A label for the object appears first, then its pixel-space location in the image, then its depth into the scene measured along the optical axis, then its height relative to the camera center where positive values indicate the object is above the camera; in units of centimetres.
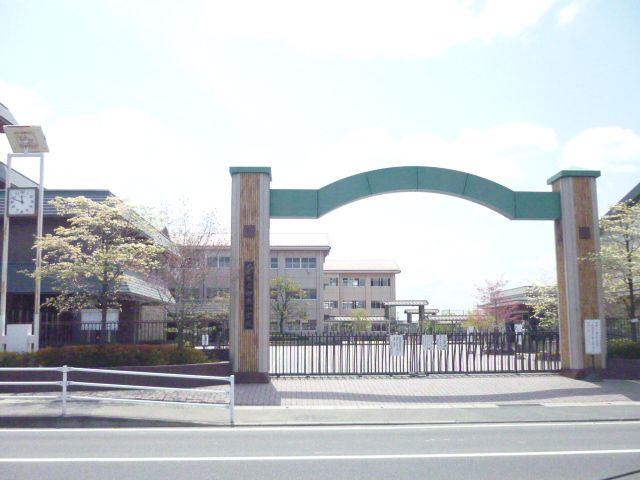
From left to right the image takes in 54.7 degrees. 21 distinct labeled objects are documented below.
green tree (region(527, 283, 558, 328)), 2684 +32
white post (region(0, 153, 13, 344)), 1802 +110
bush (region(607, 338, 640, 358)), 1898 -117
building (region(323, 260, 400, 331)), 6912 +289
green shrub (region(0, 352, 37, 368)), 1688 -123
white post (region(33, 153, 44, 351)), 1814 +100
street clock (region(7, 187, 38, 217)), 1881 +343
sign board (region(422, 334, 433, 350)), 1983 -91
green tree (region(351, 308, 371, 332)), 5823 -66
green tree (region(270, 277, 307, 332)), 5116 +122
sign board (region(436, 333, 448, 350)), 2005 -92
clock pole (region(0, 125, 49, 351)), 1814 +378
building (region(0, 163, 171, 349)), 2341 +109
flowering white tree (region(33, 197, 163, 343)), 1719 +174
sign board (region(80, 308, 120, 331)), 2263 -10
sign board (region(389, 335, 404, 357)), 1930 -97
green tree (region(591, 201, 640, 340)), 1902 +179
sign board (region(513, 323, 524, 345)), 3394 -84
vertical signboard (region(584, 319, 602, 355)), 1848 -75
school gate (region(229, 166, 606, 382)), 1806 +285
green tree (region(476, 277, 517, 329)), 4231 +43
